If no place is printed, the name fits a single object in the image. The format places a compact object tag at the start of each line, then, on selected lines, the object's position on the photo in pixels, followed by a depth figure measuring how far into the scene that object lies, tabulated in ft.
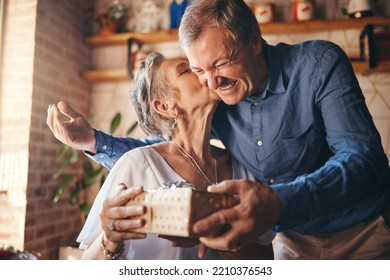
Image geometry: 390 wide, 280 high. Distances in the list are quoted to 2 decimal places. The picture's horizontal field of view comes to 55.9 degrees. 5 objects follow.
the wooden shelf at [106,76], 5.74
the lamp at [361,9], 4.12
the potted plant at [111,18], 6.13
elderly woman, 3.10
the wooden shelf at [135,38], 5.78
